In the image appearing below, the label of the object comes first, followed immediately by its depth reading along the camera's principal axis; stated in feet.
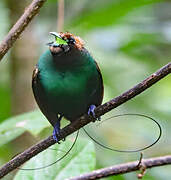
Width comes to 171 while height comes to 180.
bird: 18.33
